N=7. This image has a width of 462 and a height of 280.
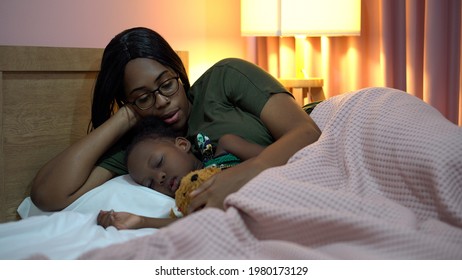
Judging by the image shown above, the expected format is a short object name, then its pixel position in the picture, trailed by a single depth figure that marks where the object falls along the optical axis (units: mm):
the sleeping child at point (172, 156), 1460
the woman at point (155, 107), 1553
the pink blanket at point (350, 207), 944
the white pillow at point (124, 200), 1456
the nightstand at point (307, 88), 2432
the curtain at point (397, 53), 2217
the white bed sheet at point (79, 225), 1155
